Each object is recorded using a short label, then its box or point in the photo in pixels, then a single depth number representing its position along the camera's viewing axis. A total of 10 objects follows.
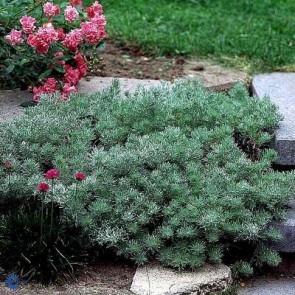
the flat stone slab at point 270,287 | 5.27
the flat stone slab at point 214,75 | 7.38
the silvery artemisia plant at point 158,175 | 5.11
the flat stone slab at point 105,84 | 7.12
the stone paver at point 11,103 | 6.54
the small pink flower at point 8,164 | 5.30
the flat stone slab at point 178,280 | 4.87
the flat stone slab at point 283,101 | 5.87
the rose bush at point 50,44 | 6.56
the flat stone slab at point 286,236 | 5.33
